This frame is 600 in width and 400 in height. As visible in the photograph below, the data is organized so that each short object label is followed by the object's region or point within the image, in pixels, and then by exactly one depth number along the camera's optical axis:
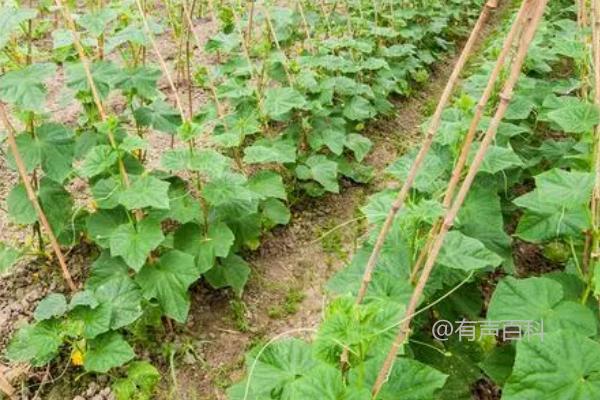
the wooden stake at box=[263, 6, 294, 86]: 3.44
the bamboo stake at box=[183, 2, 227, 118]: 2.91
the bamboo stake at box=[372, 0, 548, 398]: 1.36
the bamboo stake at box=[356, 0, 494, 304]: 1.52
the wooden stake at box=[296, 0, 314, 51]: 3.79
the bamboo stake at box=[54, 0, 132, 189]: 2.32
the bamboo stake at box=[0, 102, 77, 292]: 2.27
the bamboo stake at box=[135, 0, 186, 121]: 2.63
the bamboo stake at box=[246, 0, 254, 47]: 3.61
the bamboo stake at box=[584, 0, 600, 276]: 1.88
